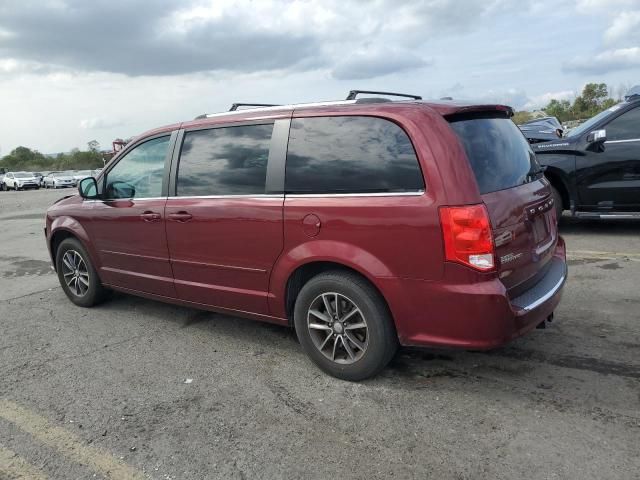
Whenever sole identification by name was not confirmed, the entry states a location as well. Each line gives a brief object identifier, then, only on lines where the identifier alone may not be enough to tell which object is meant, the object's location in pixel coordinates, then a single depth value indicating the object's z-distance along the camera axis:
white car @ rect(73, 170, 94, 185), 39.56
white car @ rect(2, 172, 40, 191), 40.06
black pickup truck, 7.20
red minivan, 3.12
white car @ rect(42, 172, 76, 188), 38.81
